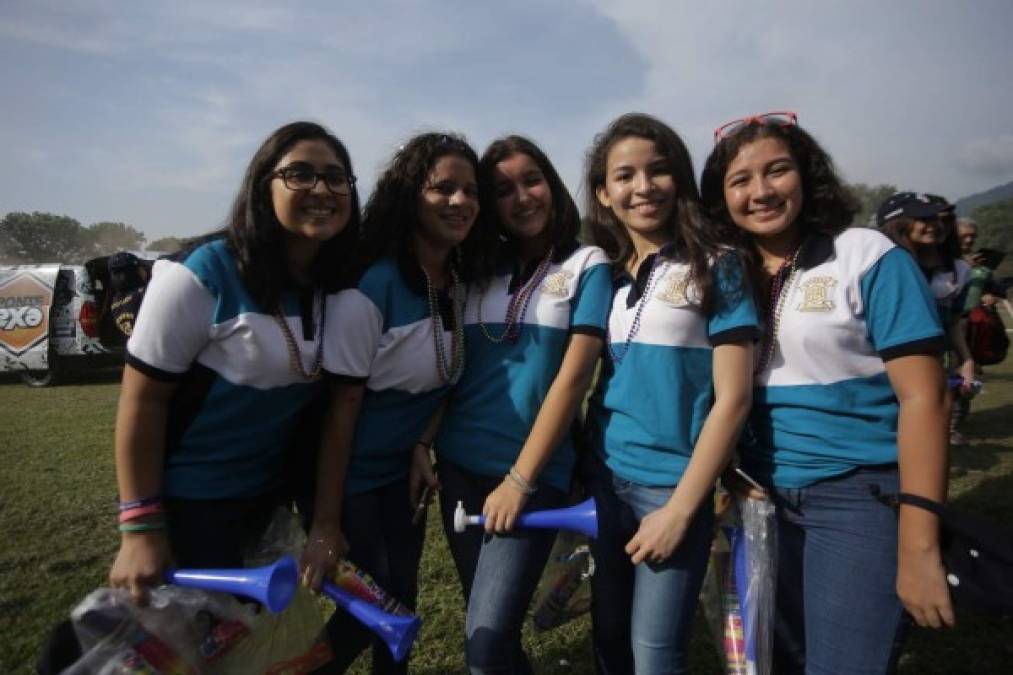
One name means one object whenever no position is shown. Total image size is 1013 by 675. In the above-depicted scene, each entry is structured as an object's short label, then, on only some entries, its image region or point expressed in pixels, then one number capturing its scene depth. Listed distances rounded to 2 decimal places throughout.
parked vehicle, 10.09
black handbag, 1.43
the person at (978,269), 5.56
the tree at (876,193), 58.57
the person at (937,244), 3.84
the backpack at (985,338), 5.80
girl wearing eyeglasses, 1.71
